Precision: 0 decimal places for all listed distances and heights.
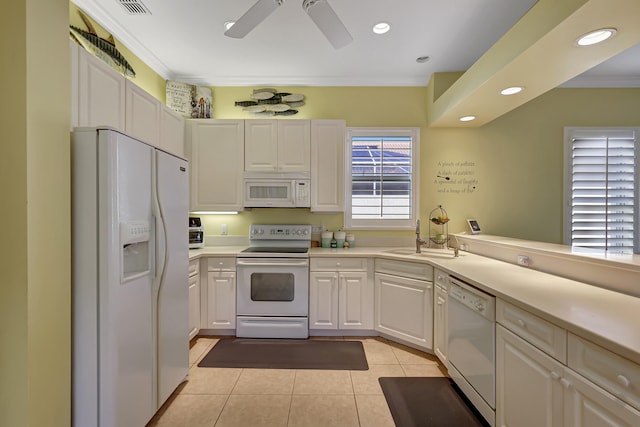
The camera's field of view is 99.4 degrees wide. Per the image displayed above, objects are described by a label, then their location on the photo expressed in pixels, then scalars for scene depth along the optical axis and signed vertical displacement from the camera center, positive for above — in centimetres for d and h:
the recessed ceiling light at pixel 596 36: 147 +98
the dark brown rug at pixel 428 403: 175 -135
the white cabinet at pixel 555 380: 92 -69
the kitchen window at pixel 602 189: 313 +26
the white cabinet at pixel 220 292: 286 -87
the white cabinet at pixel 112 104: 164 +79
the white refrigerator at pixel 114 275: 135 -35
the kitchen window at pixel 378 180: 335 +38
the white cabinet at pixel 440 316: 223 -90
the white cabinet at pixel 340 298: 286 -93
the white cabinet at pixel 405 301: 248 -87
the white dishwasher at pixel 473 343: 160 -88
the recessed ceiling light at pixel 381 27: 229 +157
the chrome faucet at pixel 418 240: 286 -31
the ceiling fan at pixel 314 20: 157 +117
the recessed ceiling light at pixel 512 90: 221 +101
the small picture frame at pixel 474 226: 316 -18
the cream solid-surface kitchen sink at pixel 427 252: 271 -44
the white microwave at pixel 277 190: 309 +23
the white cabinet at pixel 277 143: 313 +77
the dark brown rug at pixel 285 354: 238 -135
